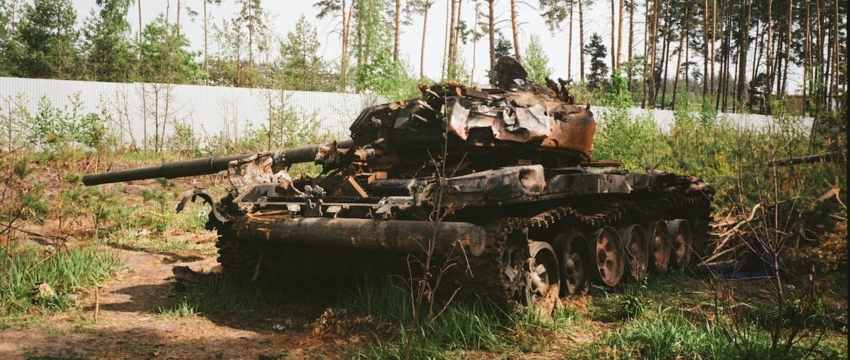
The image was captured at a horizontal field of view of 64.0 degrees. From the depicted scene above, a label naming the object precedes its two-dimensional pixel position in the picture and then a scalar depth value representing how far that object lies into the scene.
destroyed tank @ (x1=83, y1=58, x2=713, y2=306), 5.42
